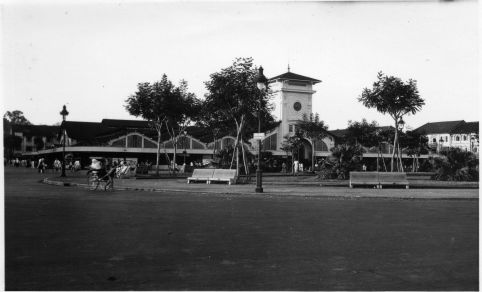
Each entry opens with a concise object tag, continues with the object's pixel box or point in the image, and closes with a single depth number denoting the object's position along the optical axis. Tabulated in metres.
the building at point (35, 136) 103.62
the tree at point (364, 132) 58.22
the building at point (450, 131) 101.12
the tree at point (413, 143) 61.44
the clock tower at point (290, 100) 74.43
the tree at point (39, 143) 102.50
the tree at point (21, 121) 96.68
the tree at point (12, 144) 93.65
